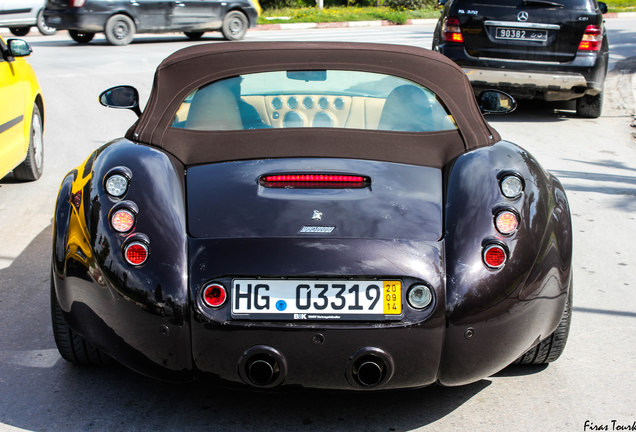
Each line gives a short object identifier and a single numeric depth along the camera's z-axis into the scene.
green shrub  35.03
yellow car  6.93
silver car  24.20
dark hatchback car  19.83
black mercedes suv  10.76
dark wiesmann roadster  3.19
